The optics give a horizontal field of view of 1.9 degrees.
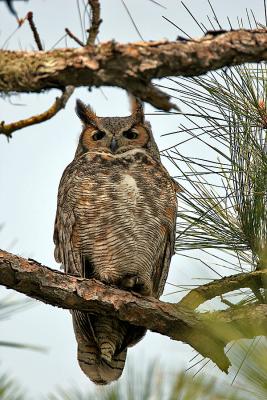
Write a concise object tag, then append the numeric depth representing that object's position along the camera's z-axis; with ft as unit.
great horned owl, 44.98
